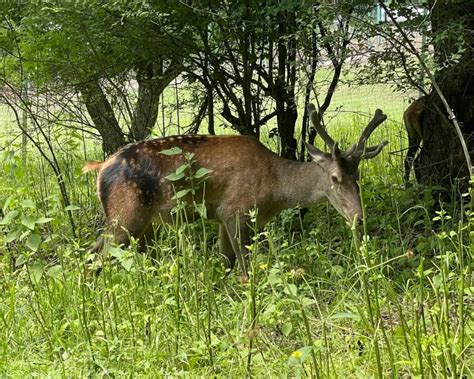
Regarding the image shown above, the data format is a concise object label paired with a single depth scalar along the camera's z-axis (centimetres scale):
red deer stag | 654
